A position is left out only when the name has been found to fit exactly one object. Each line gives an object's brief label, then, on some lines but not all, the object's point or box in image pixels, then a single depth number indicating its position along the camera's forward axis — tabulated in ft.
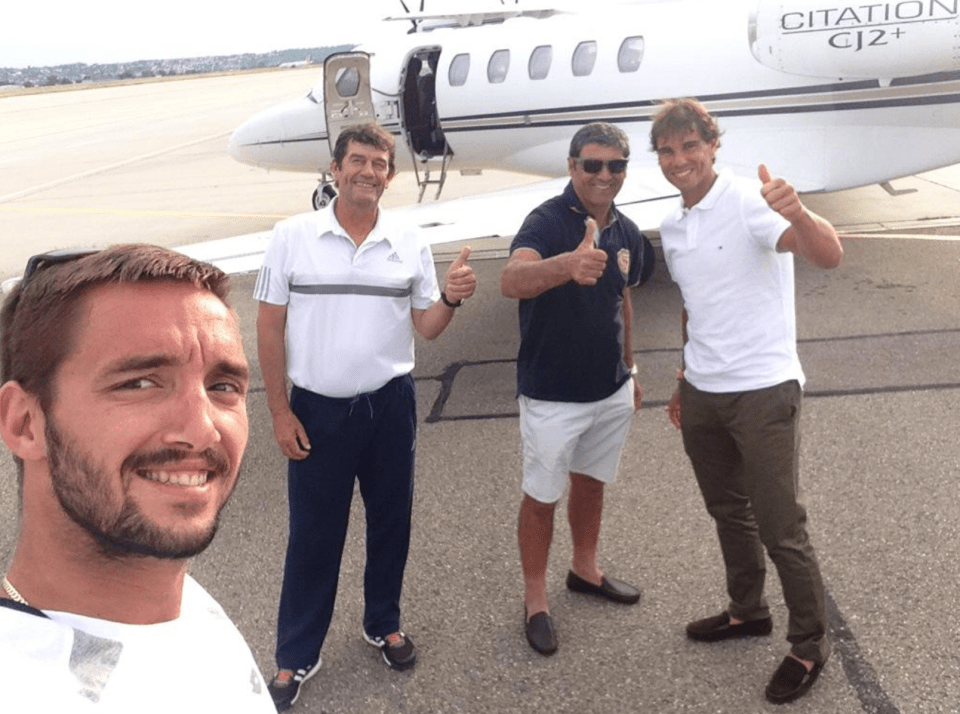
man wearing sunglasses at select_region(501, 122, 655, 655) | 12.41
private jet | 27.91
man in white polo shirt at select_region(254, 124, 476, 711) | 11.85
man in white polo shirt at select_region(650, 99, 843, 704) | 11.42
